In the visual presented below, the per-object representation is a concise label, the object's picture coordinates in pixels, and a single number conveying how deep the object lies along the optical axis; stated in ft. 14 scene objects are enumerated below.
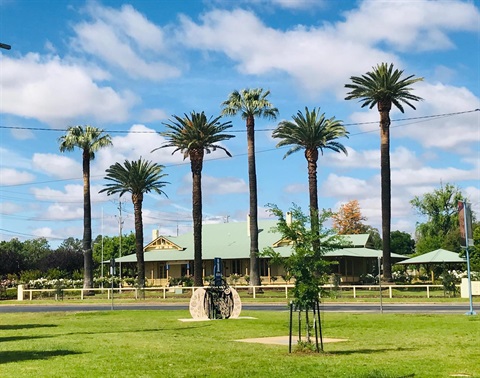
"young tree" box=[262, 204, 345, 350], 57.67
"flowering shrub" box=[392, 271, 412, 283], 220.49
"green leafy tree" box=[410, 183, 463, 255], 327.88
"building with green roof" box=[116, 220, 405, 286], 244.83
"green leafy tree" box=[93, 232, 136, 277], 414.00
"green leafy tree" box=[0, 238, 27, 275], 285.43
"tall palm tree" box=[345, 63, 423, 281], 190.60
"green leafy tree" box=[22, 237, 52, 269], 302.25
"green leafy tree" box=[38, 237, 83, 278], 303.89
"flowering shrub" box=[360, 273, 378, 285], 219.82
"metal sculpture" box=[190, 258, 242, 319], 102.94
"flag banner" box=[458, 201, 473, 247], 110.32
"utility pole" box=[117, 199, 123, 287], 269.44
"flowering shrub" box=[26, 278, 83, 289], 228.84
